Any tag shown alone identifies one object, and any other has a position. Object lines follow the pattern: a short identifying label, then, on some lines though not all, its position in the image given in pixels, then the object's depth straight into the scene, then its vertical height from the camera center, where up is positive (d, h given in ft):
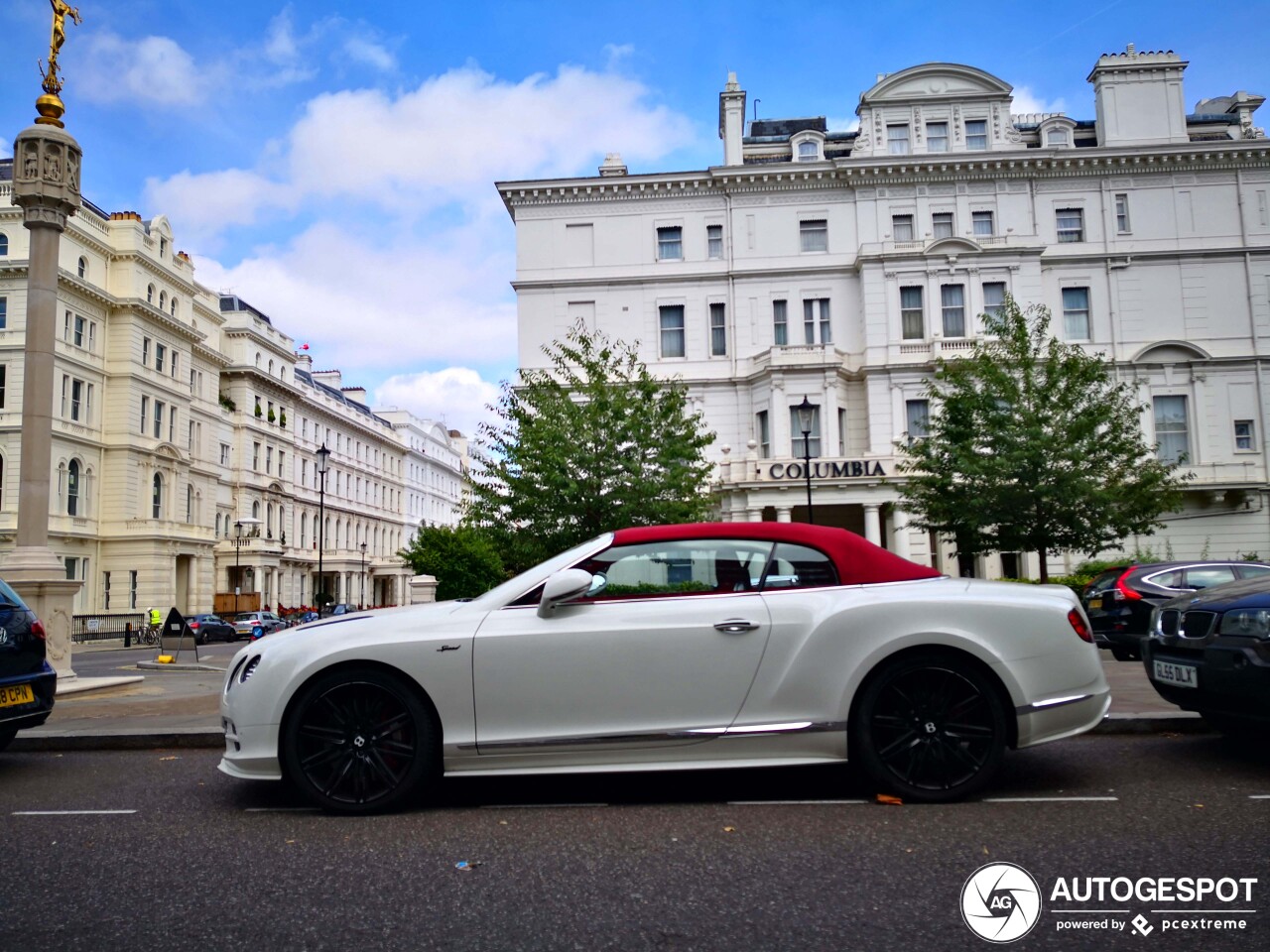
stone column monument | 41.42 +9.95
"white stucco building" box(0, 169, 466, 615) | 151.23 +28.52
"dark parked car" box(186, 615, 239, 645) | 137.90 -6.50
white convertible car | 16.98 -2.09
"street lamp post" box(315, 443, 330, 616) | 101.17 +12.94
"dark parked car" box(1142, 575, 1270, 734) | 18.93 -1.98
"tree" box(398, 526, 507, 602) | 179.11 +3.22
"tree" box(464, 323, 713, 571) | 68.23 +7.54
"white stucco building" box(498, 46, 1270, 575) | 120.16 +38.87
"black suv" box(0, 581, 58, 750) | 22.84 -2.03
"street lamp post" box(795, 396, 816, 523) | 74.08 +11.87
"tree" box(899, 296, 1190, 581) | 77.05 +8.29
